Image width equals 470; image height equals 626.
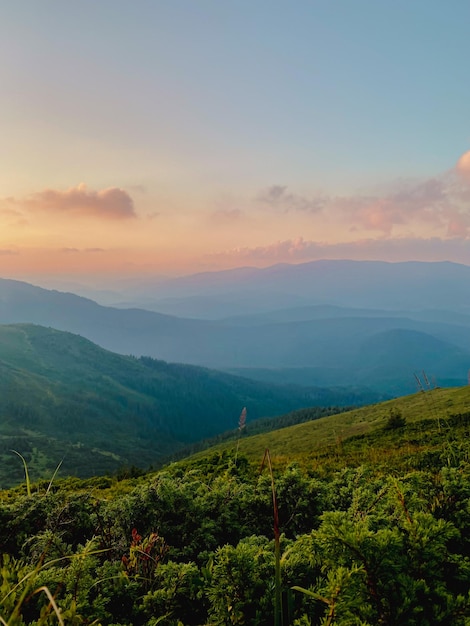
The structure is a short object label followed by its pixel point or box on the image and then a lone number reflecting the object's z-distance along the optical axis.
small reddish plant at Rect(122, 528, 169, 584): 4.75
